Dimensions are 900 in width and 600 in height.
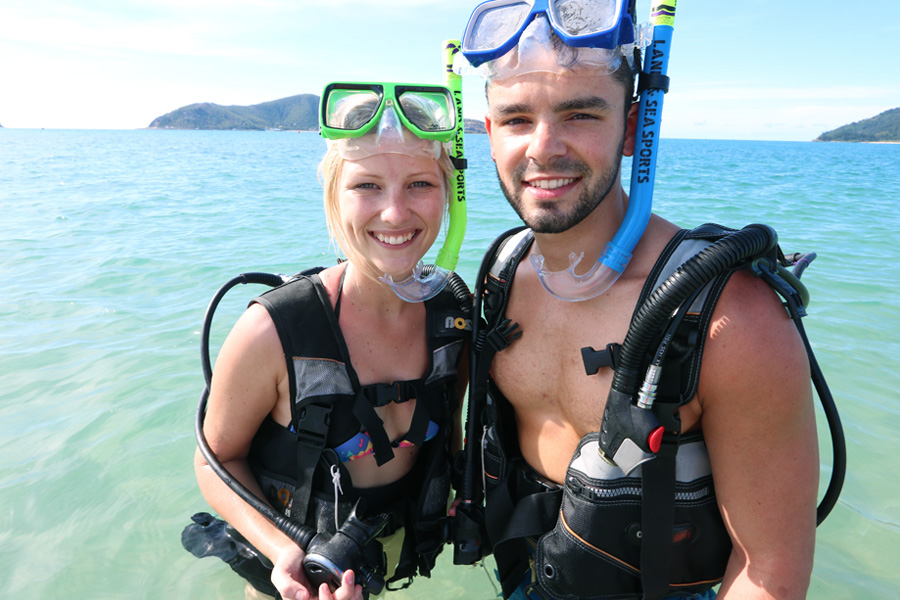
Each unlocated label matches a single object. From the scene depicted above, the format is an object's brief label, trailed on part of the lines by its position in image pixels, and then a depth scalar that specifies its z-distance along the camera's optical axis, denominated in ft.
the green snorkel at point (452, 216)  2.40
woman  2.19
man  1.75
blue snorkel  1.97
